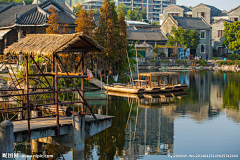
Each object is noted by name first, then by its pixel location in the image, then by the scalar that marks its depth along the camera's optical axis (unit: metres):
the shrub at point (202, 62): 72.25
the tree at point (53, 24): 36.72
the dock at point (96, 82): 37.38
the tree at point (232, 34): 73.38
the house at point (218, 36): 84.69
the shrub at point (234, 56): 74.79
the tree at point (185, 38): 75.12
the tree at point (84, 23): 38.16
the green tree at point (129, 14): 127.16
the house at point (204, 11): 92.84
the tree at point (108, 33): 39.41
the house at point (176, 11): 94.19
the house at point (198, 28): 79.62
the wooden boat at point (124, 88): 34.84
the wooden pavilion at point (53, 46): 13.53
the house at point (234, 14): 88.04
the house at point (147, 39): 71.55
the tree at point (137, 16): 127.94
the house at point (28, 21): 39.00
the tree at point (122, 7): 134.38
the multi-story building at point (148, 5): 150.38
